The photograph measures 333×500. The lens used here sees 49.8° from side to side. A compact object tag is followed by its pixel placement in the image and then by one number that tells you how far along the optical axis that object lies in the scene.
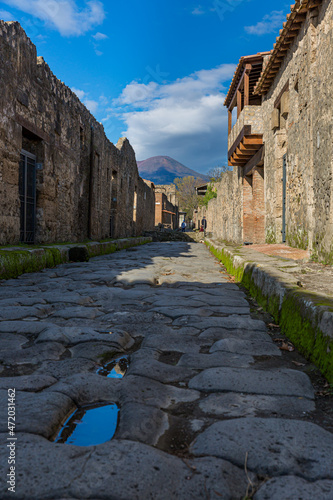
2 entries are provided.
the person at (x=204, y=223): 27.90
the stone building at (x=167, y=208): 32.12
